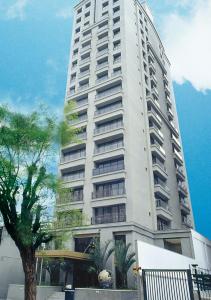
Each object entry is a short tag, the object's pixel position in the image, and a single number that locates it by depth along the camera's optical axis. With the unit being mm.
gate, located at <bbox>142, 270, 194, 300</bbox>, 9343
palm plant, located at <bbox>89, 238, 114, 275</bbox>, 20160
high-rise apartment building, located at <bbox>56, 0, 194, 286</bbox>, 24325
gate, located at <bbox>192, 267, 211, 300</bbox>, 9911
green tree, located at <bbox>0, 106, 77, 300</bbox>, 10565
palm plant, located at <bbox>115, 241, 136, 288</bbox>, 19386
